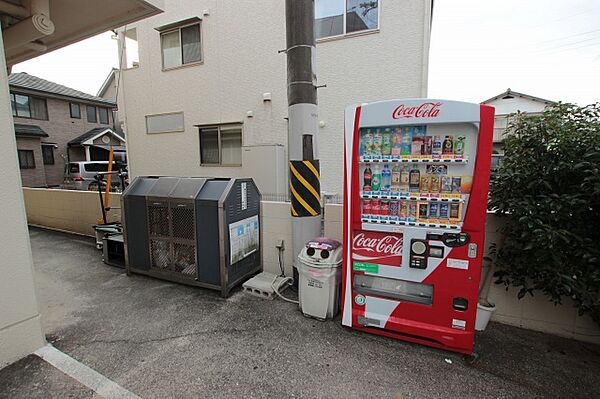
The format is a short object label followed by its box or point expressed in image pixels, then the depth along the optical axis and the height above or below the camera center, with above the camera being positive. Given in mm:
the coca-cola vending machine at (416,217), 2205 -425
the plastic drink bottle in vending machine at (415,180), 2389 -122
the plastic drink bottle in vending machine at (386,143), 2451 +191
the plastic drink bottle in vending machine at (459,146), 2223 +148
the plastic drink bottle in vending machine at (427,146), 2318 +155
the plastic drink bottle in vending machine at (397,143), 2414 +188
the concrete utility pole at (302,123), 3090 +472
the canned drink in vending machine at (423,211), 2365 -374
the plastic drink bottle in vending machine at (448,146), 2252 +151
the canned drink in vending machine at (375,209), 2514 -379
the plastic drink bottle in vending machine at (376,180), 2518 -127
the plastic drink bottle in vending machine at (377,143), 2481 +194
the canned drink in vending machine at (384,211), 2486 -394
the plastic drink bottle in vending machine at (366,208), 2540 -377
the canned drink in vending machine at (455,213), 2264 -374
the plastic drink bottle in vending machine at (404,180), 2426 -122
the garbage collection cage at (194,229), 3258 -758
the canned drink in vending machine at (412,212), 2400 -390
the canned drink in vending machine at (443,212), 2309 -376
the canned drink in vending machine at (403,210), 2436 -378
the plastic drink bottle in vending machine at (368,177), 2533 -101
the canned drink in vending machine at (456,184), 2264 -147
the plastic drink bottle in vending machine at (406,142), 2389 +193
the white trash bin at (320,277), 2721 -1064
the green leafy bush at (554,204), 2119 -302
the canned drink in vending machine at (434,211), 2334 -371
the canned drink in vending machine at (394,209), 2459 -372
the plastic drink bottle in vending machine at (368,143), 2514 +196
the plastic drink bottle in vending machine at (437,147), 2281 +145
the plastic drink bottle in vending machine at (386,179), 2488 -117
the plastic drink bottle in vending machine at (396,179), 2451 -115
